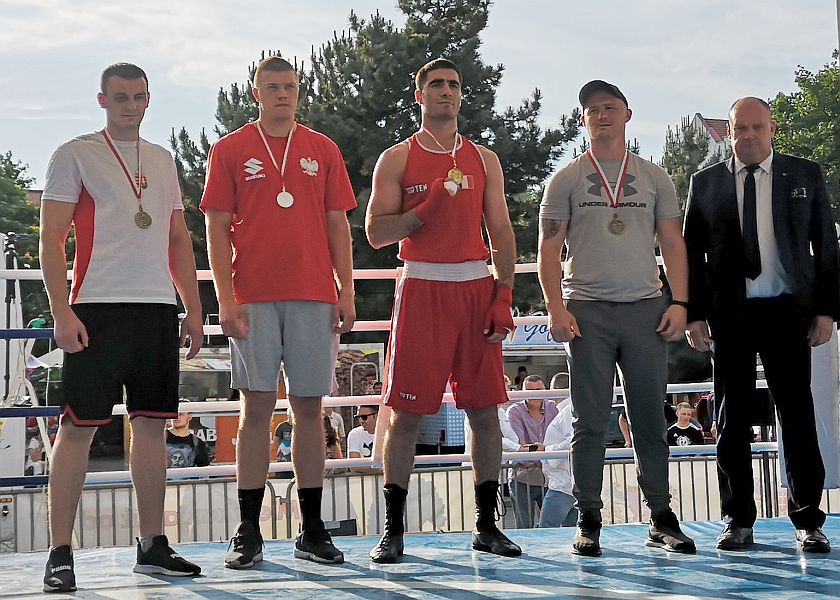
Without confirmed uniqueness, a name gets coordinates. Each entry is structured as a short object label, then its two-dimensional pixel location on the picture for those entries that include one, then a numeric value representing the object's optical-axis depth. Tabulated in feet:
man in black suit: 12.92
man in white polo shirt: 11.51
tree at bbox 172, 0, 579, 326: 67.15
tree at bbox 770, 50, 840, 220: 116.37
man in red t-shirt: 12.34
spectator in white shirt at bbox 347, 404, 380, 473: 34.71
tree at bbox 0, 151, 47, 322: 116.67
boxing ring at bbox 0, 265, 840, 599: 10.47
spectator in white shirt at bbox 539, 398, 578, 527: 25.80
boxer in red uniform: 12.65
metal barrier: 25.68
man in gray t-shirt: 12.92
